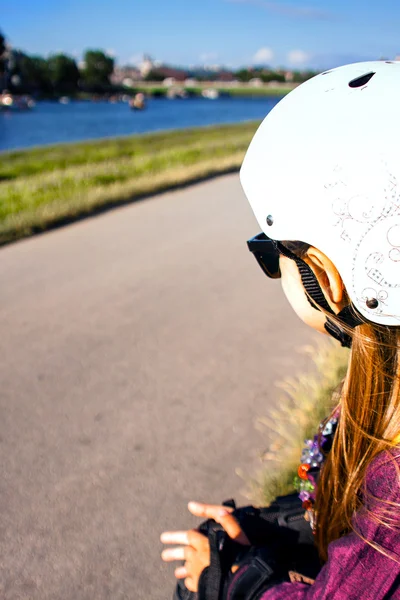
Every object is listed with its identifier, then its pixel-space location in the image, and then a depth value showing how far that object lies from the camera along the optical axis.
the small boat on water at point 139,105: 61.89
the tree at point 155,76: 135.12
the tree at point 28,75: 98.35
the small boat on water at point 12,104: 70.31
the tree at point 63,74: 107.75
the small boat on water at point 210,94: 110.62
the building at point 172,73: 118.56
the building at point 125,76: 126.64
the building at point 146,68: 139.94
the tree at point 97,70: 113.81
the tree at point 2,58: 81.88
